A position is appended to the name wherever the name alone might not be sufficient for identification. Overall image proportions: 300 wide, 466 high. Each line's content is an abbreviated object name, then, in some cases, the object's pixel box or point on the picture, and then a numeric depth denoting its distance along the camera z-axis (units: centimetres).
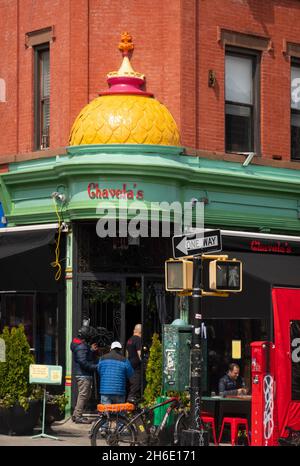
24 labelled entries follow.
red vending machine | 1867
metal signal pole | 1734
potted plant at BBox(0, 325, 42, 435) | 2056
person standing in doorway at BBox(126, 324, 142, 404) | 2302
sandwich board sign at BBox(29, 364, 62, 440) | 2016
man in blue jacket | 1952
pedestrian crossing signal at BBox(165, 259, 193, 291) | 1752
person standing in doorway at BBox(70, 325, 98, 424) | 2227
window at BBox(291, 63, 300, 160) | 2602
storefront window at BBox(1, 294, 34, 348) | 2409
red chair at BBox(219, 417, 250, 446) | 2052
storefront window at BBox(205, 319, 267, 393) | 2312
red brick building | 2373
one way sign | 1731
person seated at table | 2148
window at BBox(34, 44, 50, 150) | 2462
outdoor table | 2092
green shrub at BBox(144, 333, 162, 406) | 2042
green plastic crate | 1888
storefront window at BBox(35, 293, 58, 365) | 2398
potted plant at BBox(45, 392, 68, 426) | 2095
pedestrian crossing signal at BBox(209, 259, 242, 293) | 1736
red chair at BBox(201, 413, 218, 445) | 2053
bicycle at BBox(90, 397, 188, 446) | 1767
